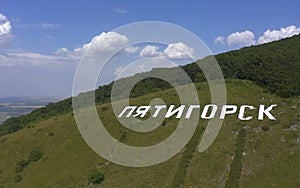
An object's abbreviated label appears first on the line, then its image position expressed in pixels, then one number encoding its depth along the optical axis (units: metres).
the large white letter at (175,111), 64.22
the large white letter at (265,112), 56.66
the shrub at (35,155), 61.27
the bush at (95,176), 48.03
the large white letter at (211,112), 60.78
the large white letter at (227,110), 60.03
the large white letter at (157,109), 66.19
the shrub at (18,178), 56.17
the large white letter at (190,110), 62.60
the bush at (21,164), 59.58
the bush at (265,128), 52.92
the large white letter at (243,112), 57.59
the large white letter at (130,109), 68.81
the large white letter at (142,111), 67.15
